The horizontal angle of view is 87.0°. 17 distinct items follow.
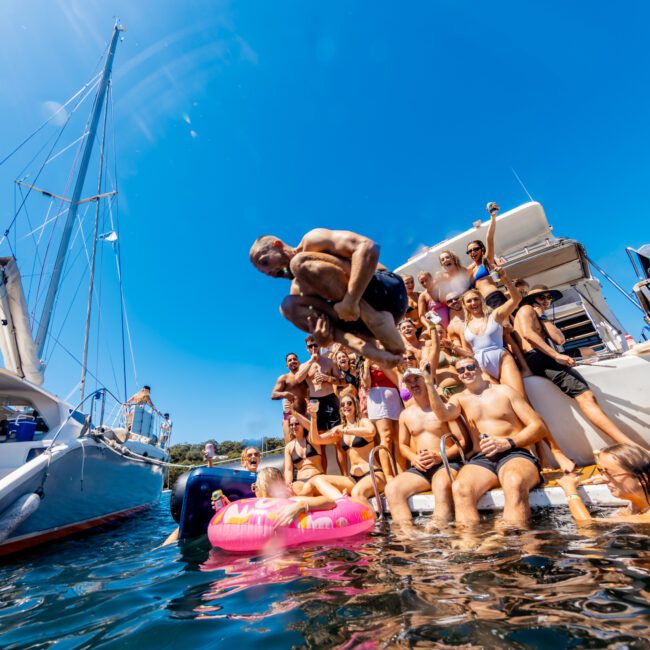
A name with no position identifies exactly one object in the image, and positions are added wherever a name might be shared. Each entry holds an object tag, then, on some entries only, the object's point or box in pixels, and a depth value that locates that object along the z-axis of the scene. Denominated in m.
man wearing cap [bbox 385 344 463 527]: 4.15
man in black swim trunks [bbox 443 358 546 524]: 3.64
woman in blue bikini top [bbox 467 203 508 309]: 6.05
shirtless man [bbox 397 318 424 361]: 6.19
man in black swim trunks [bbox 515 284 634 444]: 4.54
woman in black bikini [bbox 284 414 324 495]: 5.93
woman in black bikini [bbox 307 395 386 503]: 5.13
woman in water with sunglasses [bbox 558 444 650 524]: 2.87
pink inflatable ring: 4.06
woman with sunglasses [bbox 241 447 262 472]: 7.07
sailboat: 6.24
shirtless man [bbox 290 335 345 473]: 6.77
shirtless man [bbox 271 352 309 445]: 6.96
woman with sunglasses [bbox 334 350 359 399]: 6.61
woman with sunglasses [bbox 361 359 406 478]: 5.43
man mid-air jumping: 3.17
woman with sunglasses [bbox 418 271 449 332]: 7.07
